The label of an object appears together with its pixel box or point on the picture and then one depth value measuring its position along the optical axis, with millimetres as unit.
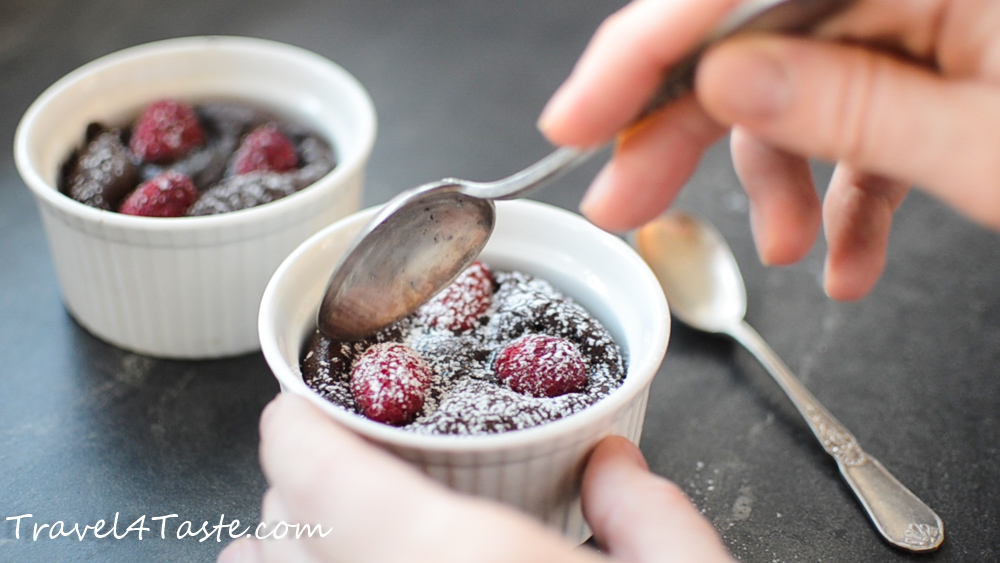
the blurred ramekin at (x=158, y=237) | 439
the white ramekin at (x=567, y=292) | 370
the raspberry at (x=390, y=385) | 387
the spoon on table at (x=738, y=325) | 412
